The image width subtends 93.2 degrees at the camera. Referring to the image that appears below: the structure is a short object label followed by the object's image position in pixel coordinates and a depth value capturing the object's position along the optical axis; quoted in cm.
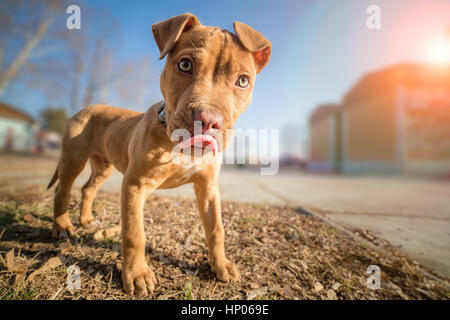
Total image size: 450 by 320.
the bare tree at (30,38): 1044
